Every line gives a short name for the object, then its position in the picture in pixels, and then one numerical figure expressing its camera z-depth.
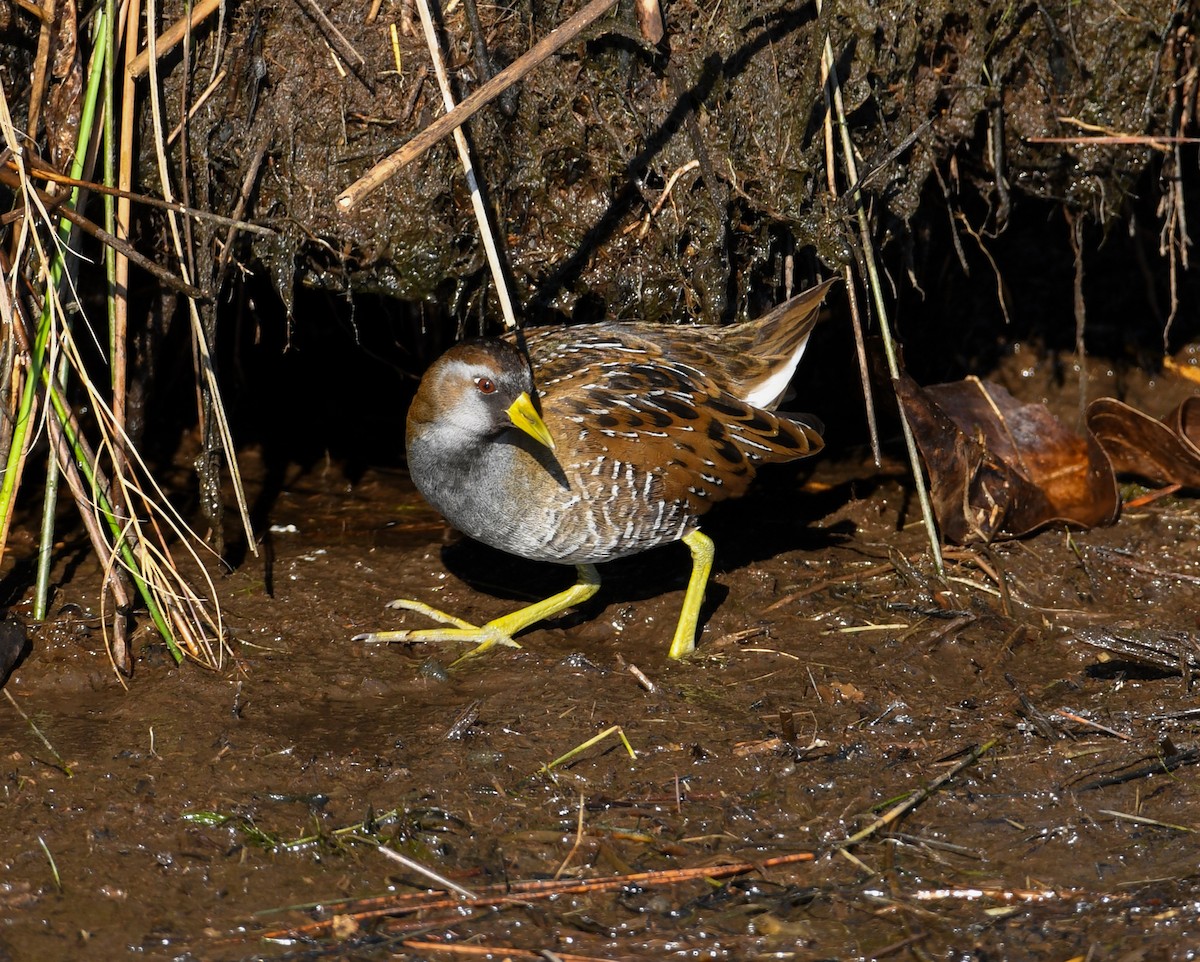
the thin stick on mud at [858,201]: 9.48
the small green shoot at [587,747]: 8.11
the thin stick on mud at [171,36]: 9.05
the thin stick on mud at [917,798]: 7.43
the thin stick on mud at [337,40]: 9.20
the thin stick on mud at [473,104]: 8.17
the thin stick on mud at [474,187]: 8.79
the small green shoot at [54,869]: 7.04
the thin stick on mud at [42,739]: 7.93
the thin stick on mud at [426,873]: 6.93
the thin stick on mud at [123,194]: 8.29
